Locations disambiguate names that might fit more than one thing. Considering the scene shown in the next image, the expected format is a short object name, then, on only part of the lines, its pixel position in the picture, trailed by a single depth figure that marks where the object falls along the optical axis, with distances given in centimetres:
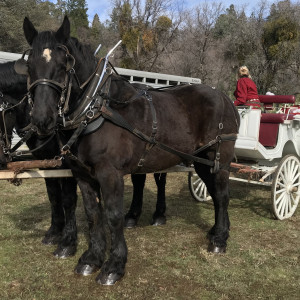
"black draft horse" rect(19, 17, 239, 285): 255
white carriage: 481
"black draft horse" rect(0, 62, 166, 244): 345
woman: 523
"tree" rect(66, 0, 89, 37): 5225
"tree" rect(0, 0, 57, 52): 2404
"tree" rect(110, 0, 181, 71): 2852
